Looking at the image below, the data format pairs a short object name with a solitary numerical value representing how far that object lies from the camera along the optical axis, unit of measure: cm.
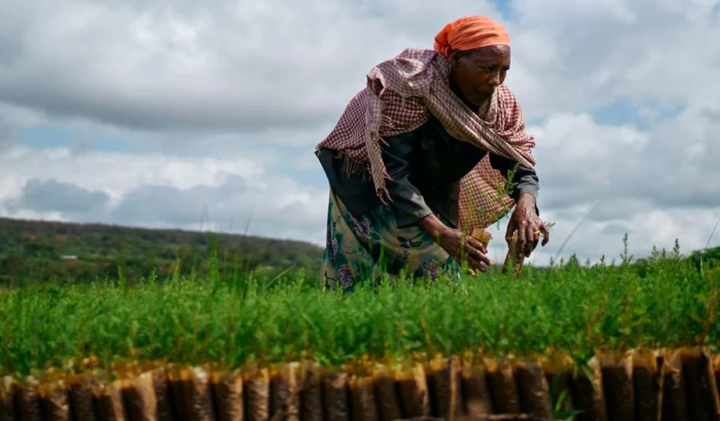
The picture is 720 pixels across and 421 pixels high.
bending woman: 604
